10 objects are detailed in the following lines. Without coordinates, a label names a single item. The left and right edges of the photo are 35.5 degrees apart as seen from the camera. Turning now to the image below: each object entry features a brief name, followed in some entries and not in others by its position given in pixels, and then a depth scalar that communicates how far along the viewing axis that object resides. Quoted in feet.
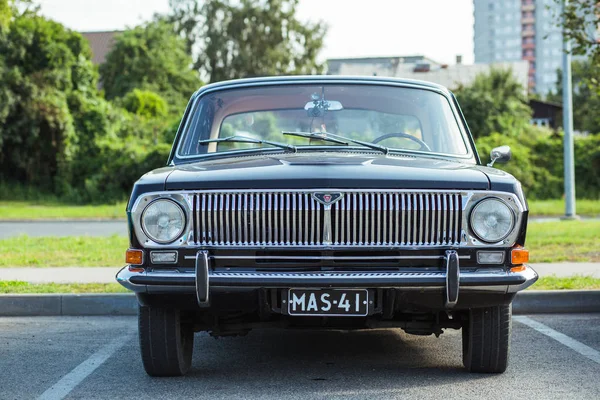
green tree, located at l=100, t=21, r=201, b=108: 175.22
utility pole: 65.21
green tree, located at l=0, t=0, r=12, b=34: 64.99
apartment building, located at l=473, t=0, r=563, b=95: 521.24
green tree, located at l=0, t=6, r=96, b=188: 105.70
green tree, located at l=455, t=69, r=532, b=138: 120.57
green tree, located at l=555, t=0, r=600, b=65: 37.70
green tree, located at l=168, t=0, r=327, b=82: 187.62
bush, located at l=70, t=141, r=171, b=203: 100.37
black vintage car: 15.90
